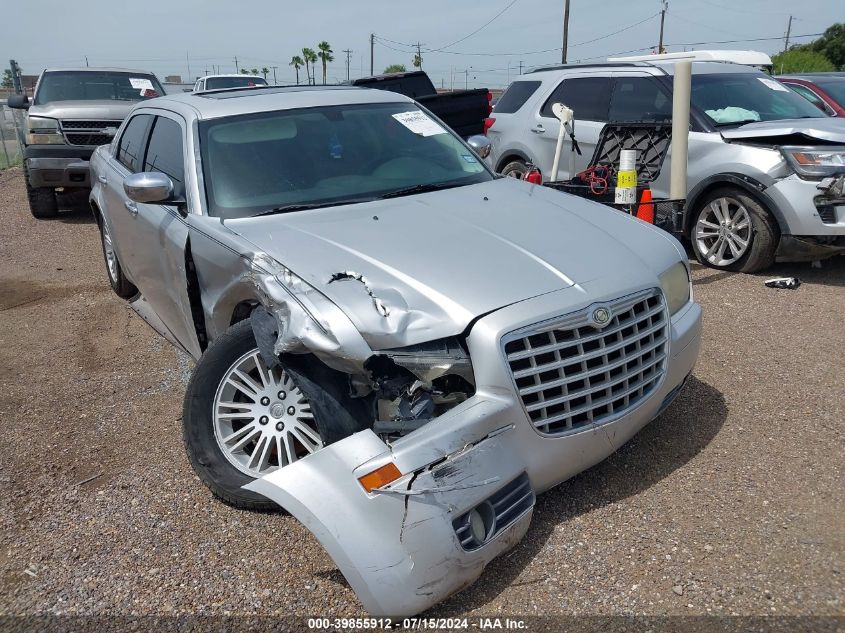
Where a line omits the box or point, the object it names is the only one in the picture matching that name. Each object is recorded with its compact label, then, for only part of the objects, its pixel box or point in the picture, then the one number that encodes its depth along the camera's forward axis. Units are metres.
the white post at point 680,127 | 6.14
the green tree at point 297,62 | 77.75
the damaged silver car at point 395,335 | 2.43
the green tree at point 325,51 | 75.22
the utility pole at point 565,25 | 36.50
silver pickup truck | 10.13
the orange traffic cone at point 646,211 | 6.27
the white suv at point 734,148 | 6.09
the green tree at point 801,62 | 45.19
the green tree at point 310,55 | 76.25
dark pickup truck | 9.59
